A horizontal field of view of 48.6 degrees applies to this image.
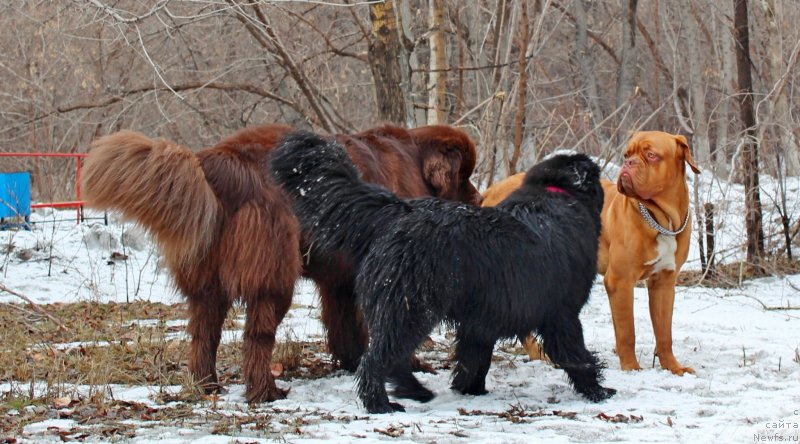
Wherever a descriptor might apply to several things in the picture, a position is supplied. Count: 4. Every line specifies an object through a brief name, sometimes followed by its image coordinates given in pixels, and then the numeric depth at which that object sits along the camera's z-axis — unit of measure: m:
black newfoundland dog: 4.59
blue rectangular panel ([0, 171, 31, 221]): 12.21
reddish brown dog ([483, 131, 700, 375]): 5.75
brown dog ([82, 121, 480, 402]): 4.80
